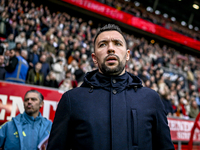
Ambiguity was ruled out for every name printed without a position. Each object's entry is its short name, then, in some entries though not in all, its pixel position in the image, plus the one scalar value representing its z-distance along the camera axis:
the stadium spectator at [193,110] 7.95
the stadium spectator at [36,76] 5.37
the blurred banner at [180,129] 5.16
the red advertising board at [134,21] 12.78
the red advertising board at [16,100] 3.41
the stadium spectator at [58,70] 6.50
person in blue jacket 2.62
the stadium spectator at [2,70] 4.84
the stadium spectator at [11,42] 6.34
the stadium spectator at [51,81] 5.79
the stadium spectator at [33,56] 6.10
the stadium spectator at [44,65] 6.10
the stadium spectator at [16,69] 4.78
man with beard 1.29
